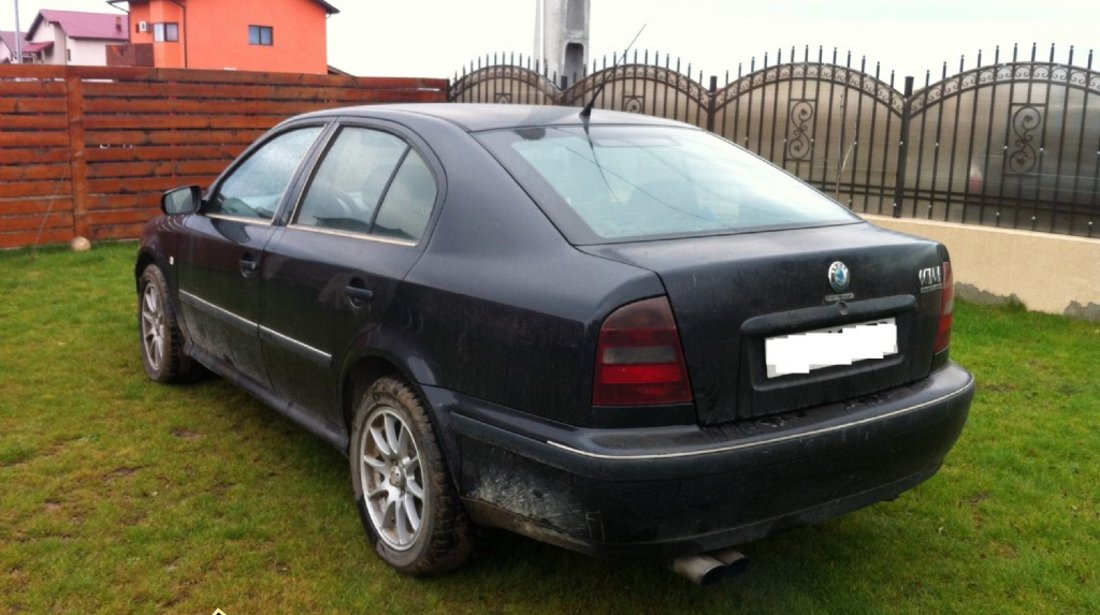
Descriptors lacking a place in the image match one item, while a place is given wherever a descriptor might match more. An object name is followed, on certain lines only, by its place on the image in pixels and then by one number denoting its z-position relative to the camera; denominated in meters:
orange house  61.16
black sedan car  2.82
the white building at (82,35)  78.56
